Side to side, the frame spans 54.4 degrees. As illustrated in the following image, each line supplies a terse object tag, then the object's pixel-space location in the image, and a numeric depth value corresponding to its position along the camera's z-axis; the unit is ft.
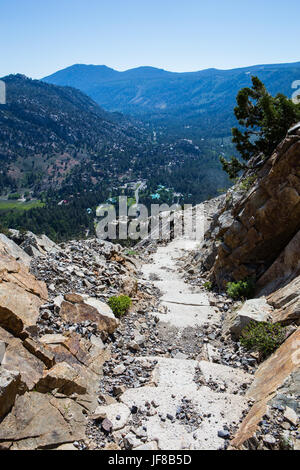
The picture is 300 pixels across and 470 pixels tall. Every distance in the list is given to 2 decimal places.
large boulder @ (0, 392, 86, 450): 17.83
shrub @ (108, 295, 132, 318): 39.01
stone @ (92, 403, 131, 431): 20.87
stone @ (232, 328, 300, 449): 18.40
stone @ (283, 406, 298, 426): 17.21
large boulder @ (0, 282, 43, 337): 25.03
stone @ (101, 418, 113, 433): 20.26
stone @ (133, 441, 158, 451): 18.67
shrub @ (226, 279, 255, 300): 44.47
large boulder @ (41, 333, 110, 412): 22.88
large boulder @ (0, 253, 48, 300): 30.96
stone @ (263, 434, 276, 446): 16.43
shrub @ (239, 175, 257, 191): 54.34
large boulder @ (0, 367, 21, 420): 18.30
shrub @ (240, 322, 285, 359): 27.47
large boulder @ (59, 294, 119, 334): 32.94
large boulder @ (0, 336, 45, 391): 21.24
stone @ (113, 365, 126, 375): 27.71
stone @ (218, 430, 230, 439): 19.26
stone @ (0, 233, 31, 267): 36.98
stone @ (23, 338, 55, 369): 24.08
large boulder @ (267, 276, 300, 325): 28.55
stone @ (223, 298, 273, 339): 32.32
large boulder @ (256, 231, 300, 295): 37.06
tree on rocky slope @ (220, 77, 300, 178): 48.83
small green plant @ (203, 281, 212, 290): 56.70
